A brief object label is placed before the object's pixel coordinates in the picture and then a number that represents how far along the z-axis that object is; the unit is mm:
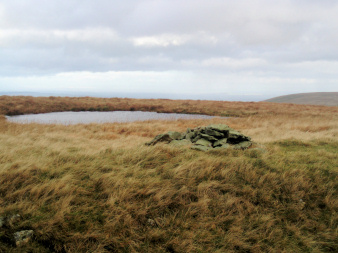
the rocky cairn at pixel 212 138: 8836
